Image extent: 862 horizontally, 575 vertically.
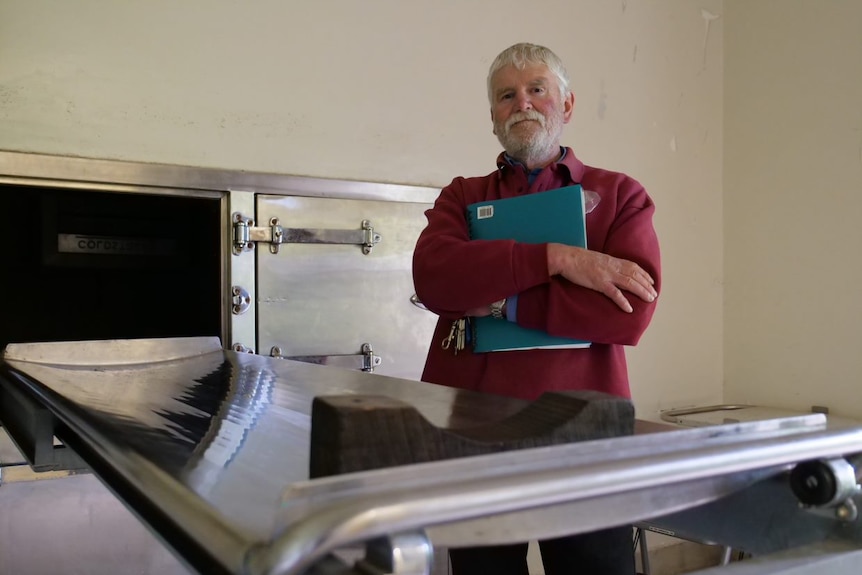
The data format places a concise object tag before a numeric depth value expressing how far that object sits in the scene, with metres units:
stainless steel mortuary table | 0.33
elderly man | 1.13
